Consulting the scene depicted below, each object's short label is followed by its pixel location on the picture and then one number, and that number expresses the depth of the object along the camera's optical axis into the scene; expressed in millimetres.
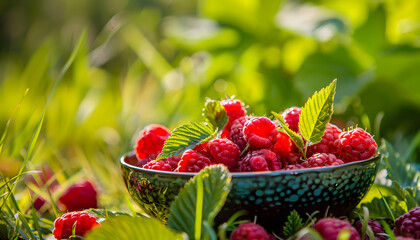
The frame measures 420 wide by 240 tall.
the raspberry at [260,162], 644
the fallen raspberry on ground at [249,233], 617
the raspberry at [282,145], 676
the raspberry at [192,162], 653
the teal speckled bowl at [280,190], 633
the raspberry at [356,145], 666
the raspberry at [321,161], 651
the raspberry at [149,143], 715
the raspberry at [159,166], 665
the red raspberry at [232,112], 703
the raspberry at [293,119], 699
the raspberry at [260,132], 659
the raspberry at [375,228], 656
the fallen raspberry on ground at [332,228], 616
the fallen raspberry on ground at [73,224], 662
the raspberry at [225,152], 657
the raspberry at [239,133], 679
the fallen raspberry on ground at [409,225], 649
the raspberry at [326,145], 676
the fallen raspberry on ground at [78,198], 773
